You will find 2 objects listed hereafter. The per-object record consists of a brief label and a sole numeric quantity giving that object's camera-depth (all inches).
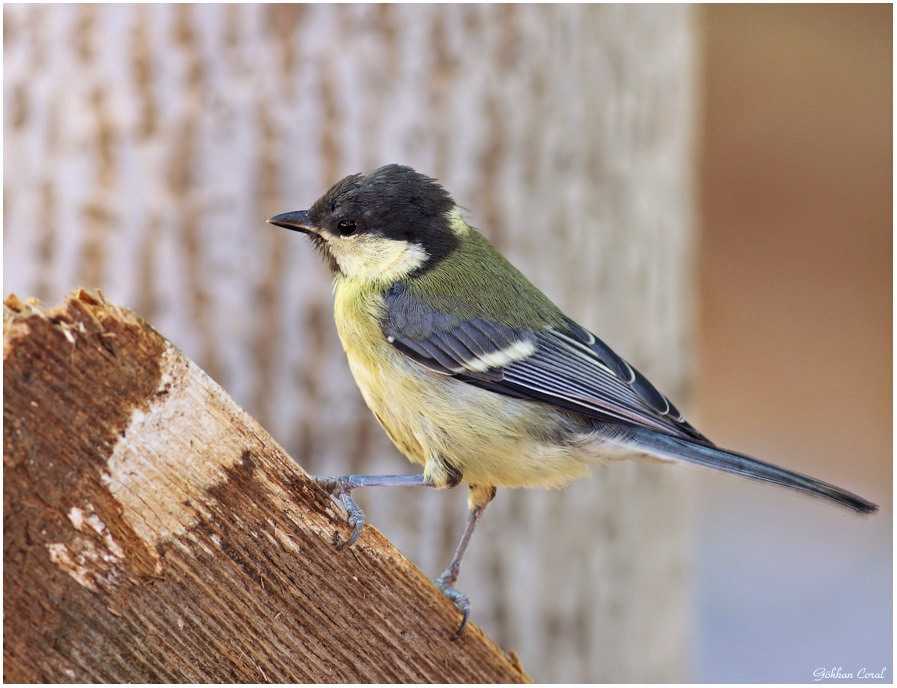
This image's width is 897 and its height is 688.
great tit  141.2
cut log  138.4
